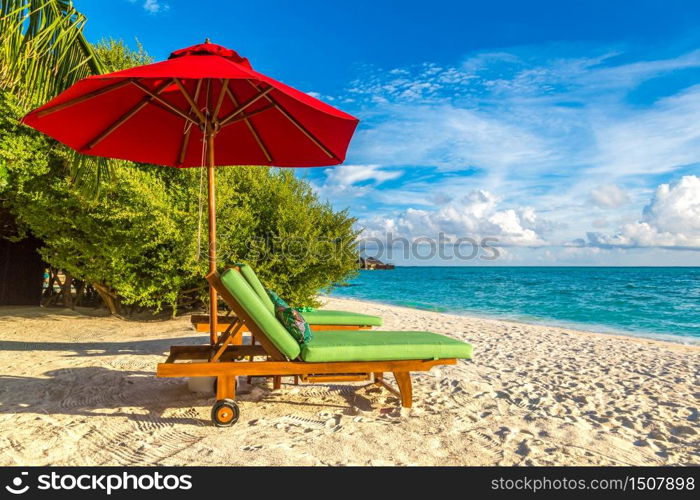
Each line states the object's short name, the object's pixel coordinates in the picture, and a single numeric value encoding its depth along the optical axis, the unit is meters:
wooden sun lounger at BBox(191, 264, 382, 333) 5.43
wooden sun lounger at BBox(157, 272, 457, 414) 3.40
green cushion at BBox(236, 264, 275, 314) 4.05
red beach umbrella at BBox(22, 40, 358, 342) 3.22
